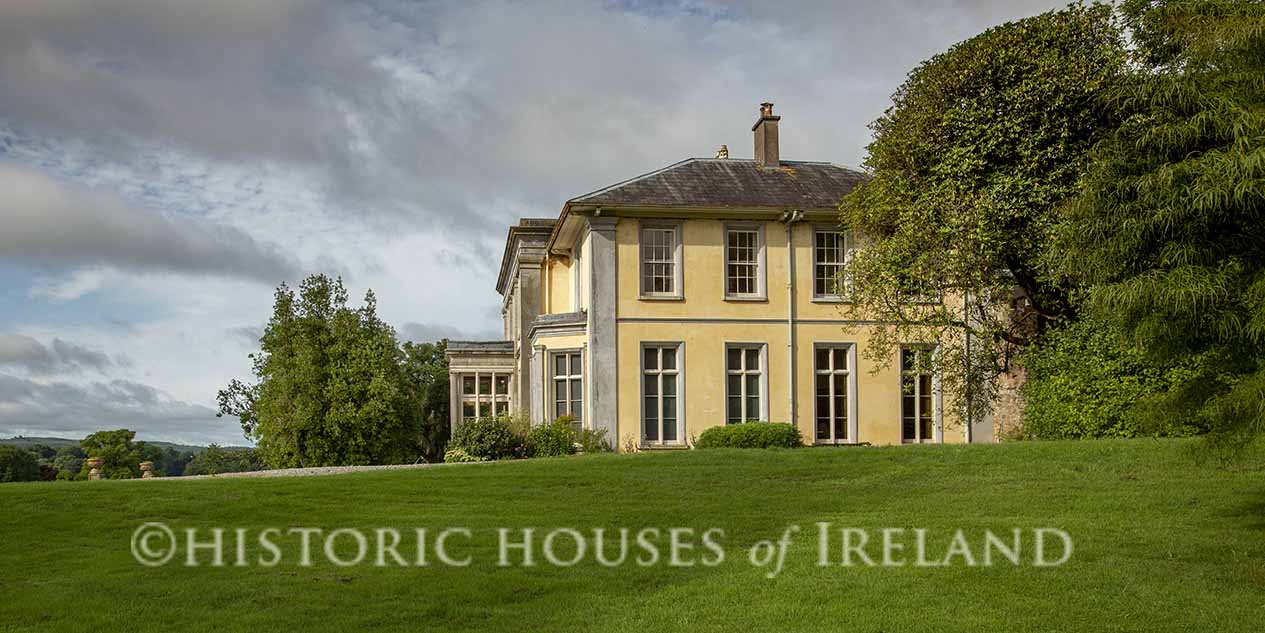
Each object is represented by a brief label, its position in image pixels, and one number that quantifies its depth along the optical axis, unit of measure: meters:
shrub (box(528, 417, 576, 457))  24.36
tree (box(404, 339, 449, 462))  45.88
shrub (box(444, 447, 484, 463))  23.73
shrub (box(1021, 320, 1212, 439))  19.03
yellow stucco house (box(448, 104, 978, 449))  25.55
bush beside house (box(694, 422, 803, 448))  23.84
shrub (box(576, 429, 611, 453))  24.67
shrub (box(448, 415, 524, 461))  23.83
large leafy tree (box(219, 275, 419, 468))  27.98
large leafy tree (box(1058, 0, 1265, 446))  9.84
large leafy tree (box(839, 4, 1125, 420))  20.47
